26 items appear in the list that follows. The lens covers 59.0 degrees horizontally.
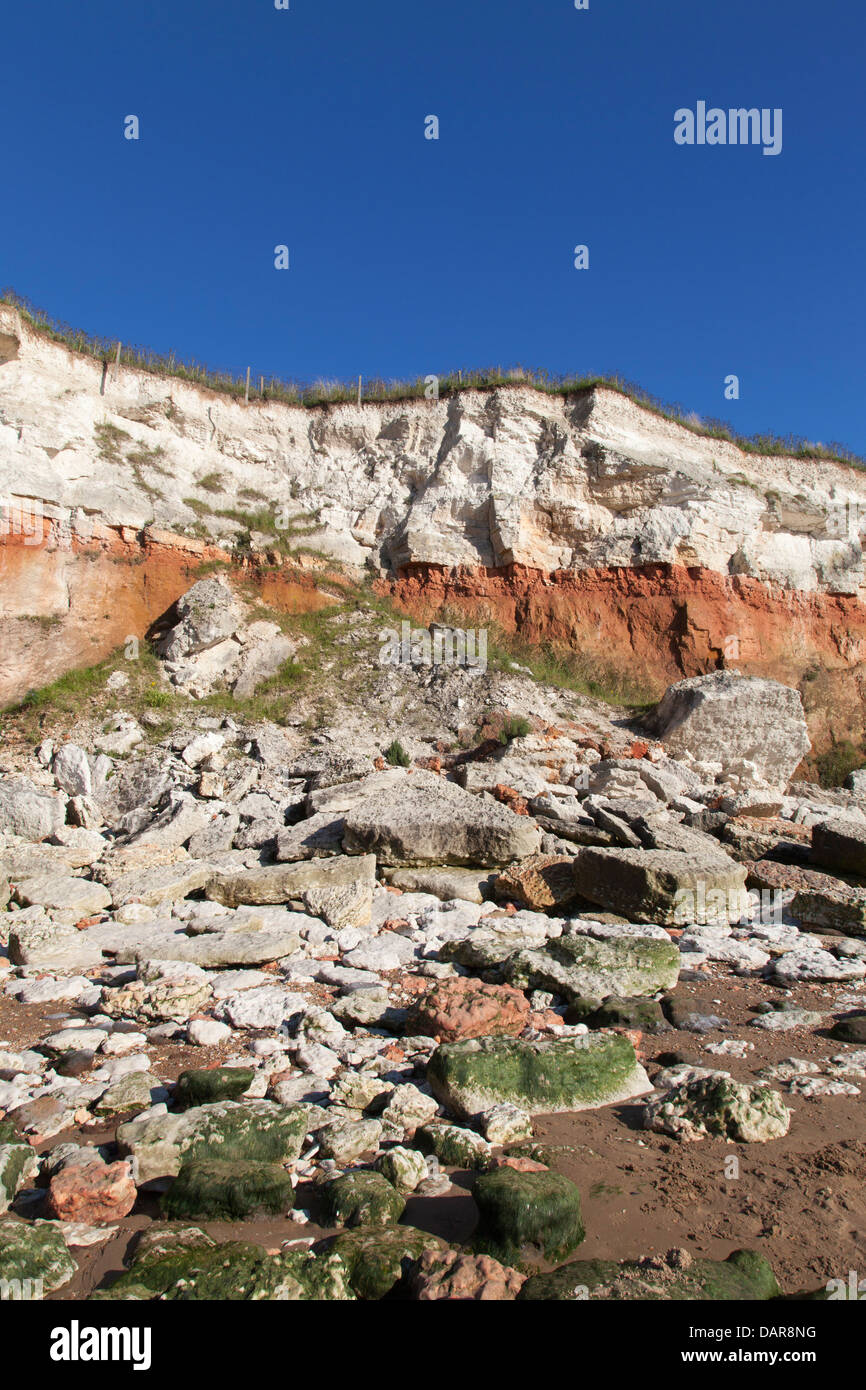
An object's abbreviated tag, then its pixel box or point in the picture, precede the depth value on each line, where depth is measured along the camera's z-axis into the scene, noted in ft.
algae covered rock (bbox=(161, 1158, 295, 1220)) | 9.89
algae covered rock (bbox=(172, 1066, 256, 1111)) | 12.74
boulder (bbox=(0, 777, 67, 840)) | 32.45
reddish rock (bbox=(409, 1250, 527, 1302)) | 7.95
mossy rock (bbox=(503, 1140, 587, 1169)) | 10.88
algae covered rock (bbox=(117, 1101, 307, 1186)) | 10.87
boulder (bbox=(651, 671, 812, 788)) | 44.52
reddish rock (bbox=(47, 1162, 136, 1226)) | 9.91
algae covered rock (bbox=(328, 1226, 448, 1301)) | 8.41
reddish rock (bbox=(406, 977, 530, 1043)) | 15.07
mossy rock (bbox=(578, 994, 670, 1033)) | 16.03
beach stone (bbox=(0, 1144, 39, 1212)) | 10.34
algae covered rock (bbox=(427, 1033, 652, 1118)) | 12.51
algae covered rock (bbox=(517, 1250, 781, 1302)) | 7.94
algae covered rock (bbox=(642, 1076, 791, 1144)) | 11.40
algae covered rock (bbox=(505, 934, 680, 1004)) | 17.44
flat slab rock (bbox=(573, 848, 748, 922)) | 22.77
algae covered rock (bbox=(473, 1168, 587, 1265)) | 8.95
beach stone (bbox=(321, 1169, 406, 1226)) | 9.65
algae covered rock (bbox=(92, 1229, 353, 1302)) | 8.06
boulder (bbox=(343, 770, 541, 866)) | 26.50
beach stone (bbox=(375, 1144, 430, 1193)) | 10.51
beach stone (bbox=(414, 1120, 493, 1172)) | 11.10
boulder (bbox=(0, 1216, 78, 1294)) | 8.46
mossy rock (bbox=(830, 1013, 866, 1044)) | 15.26
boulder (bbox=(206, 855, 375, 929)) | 23.49
